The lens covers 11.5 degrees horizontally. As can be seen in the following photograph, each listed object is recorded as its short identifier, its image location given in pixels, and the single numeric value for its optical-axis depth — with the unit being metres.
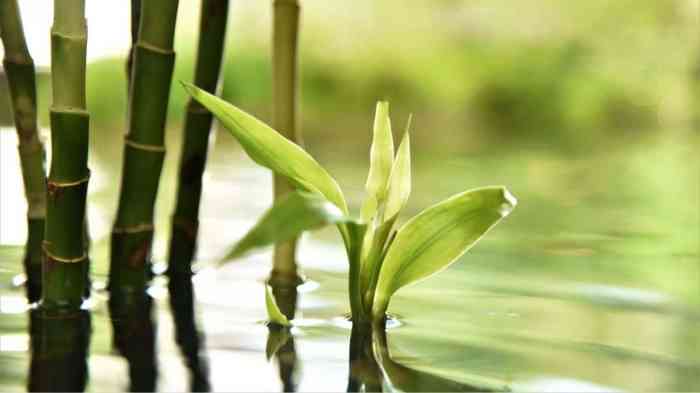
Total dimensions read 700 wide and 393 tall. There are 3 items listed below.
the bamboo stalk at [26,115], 0.89
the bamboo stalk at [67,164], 0.85
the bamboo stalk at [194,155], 0.92
